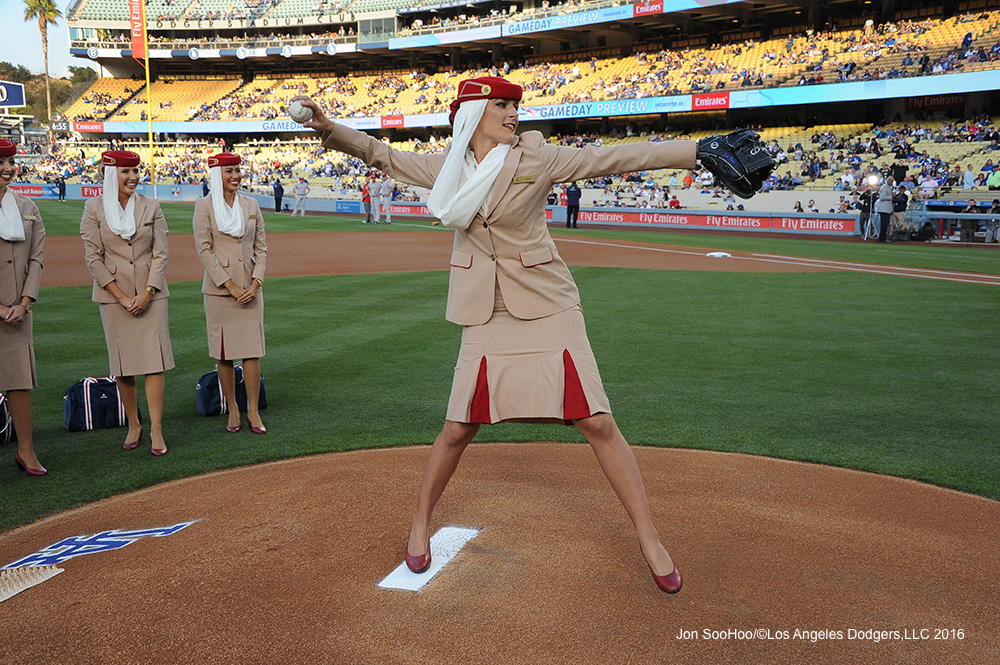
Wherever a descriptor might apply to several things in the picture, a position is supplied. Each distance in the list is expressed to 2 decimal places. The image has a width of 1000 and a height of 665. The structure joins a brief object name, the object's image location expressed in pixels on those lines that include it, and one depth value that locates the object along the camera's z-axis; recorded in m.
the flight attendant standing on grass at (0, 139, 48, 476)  4.75
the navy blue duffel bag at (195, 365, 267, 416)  6.18
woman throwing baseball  3.12
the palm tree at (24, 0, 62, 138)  77.75
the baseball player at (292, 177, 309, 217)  35.16
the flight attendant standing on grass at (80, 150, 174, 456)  5.17
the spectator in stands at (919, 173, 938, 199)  26.25
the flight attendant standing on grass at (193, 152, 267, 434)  5.62
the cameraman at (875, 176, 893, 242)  22.77
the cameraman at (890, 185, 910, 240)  23.83
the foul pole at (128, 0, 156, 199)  41.75
